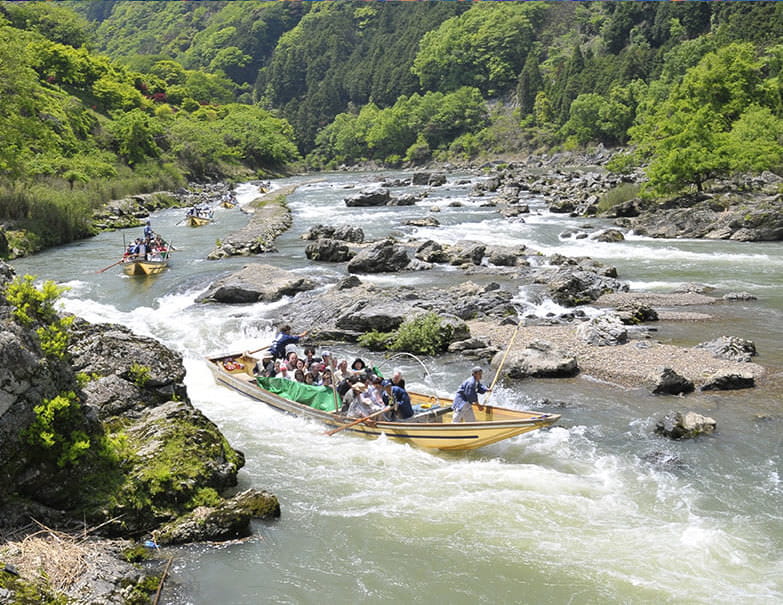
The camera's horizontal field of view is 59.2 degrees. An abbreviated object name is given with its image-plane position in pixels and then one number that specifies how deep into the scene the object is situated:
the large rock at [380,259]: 28.00
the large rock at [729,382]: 14.20
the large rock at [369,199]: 53.62
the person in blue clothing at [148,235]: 30.14
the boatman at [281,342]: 15.94
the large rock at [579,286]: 22.20
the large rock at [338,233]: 34.44
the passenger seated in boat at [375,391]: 13.05
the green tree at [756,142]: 36.97
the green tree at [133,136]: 61.19
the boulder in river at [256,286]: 23.45
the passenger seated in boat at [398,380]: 12.83
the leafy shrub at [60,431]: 8.19
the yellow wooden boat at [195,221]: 42.84
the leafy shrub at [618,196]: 41.59
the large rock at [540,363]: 15.76
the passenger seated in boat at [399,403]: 12.66
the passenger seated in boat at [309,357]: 14.87
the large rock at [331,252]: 30.59
